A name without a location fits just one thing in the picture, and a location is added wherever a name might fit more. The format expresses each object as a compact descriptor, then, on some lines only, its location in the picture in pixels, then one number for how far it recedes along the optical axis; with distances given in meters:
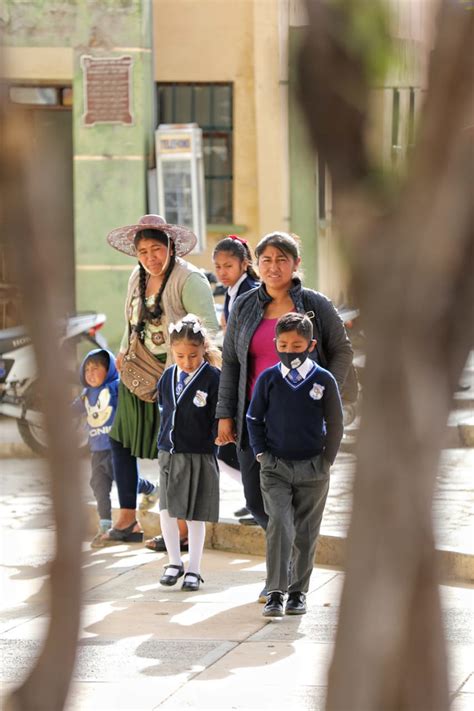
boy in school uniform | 11.58
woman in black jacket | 12.16
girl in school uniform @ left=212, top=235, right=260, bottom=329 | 14.05
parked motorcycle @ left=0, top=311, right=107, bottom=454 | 19.93
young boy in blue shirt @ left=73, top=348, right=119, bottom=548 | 15.15
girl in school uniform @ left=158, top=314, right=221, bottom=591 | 12.87
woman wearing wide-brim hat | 14.09
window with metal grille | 29.89
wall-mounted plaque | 28.21
